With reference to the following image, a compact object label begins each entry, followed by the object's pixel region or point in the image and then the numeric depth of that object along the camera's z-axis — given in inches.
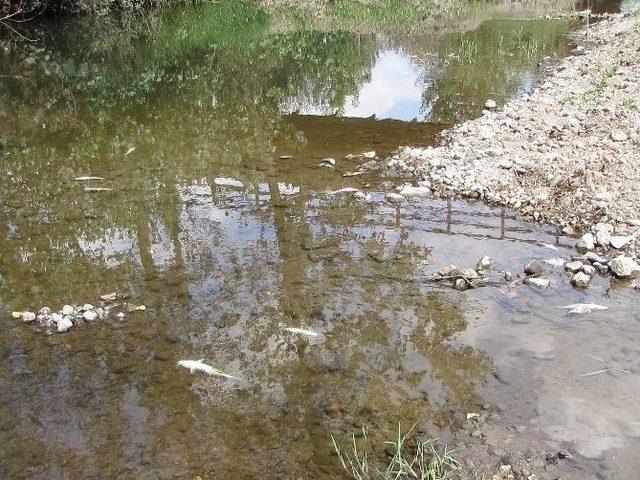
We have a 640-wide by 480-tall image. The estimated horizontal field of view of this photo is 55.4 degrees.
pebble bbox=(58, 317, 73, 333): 209.6
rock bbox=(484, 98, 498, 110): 463.8
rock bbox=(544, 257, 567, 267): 240.1
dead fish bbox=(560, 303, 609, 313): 211.0
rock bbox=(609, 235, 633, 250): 243.9
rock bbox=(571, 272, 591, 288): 226.1
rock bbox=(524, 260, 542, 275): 233.5
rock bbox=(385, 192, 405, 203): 305.9
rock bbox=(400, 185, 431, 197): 311.3
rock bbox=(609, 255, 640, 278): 226.5
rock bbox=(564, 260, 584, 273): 233.1
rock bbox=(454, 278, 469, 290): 229.0
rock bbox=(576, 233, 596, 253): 249.1
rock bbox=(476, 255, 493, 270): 239.6
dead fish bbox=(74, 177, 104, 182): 345.4
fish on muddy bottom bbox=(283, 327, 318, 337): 206.7
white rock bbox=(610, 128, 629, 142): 332.9
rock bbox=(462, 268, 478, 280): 232.3
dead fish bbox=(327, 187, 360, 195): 319.9
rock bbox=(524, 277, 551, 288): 227.1
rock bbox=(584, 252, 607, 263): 238.0
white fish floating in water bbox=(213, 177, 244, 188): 334.3
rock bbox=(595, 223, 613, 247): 247.4
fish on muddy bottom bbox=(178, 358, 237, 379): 189.2
